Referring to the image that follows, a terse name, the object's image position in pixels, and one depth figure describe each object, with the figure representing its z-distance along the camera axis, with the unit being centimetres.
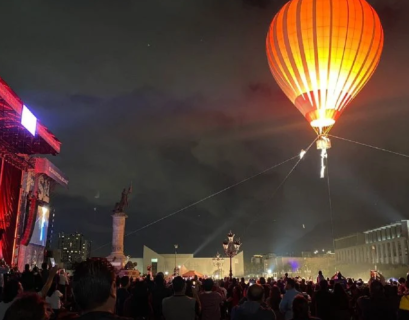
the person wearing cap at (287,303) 750
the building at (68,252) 10917
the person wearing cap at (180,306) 589
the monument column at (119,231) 3797
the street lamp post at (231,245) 2528
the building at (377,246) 7512
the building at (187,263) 8275
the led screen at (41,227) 4038
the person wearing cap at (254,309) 539
